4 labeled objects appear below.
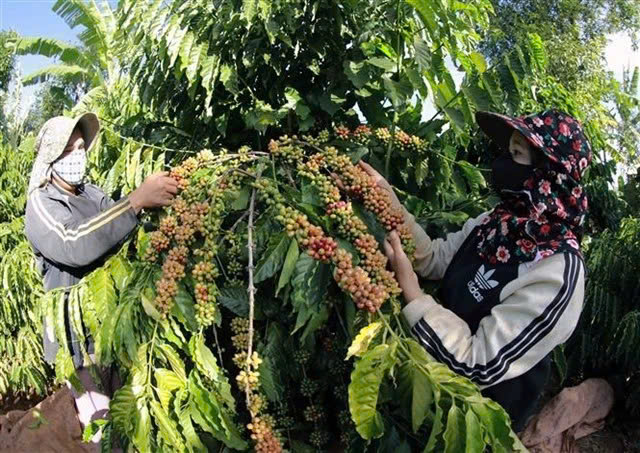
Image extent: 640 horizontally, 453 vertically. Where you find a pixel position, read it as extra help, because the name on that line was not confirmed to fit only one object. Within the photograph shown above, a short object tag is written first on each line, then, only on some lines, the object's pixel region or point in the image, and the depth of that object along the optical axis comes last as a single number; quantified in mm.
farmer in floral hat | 1464
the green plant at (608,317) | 3984
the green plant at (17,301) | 4934
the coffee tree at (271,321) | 1309
